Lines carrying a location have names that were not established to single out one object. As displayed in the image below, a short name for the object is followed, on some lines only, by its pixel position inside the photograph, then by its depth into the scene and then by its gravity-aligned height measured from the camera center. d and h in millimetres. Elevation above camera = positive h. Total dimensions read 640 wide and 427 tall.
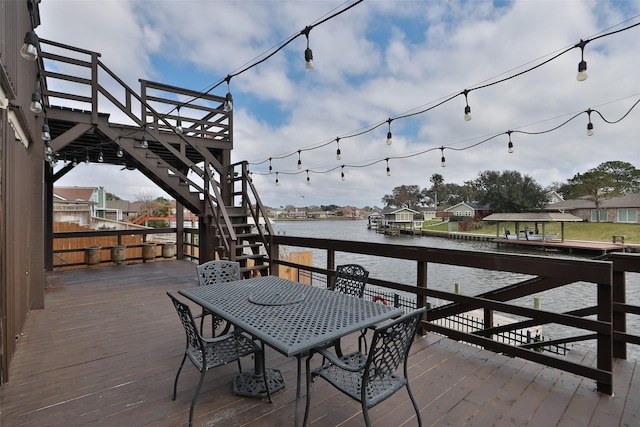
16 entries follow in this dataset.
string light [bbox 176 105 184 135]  6379 +1999
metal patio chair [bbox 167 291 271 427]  1643 -861
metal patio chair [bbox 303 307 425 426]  1350 -770
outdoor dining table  1479 -604
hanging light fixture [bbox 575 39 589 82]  3121 +1524
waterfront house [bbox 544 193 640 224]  24875 +359
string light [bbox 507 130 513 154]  6070 +1361
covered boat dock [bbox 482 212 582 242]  21234 -534
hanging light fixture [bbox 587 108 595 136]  4742 +1370
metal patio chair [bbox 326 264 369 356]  2668 -615
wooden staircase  4988 +1588
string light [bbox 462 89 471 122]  4309 +1493
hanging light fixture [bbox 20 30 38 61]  2042 +1191
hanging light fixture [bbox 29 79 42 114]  2803 +1079
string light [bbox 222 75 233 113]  5711 +2214
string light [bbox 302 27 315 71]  3007 +1655
